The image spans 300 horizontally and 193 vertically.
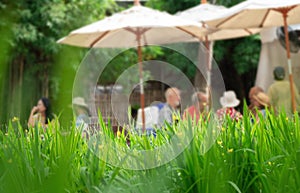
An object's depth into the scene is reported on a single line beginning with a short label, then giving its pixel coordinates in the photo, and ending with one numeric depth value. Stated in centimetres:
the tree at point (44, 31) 2029
